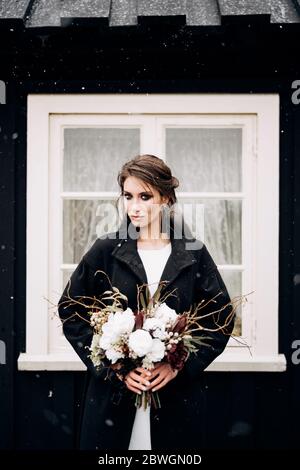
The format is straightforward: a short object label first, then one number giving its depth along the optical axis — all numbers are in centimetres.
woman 321
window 425
